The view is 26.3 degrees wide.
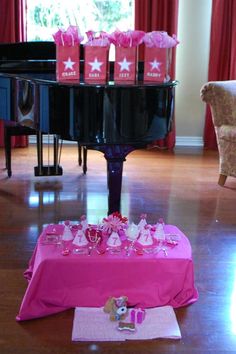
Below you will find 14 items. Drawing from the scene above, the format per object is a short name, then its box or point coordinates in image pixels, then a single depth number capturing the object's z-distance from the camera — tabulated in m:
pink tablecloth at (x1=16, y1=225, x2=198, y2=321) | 2.34
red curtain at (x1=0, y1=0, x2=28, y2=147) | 5.28
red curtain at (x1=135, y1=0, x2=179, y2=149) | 5.35
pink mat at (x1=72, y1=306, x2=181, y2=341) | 2.20
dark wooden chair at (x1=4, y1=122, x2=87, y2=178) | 4.33
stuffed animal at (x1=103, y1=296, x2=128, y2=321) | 2.29
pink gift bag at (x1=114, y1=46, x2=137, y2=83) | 2.66
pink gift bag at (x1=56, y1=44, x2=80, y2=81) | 2.61
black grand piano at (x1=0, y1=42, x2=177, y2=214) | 2.70
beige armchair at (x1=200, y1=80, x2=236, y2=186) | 4.16
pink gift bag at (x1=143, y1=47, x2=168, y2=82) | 2.69
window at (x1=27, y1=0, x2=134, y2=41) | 5.64
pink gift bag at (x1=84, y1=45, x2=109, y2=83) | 2.63
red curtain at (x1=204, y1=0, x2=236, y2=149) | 5.36
